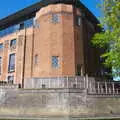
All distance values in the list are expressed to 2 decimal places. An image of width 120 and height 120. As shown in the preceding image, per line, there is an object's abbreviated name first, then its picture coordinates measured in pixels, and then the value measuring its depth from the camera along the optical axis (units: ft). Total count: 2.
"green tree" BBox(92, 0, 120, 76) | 37.37
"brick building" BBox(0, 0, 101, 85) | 62.72
